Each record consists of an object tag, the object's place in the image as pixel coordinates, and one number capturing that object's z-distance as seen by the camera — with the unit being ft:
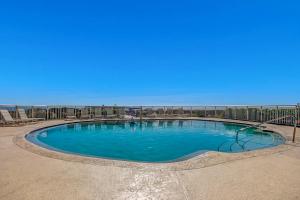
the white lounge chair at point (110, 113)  38.05
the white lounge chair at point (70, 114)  35.08
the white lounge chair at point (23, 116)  27.87
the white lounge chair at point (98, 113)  37.43
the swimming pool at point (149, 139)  15.71
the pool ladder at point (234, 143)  16.12
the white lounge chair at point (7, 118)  24.55
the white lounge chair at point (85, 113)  36.46
